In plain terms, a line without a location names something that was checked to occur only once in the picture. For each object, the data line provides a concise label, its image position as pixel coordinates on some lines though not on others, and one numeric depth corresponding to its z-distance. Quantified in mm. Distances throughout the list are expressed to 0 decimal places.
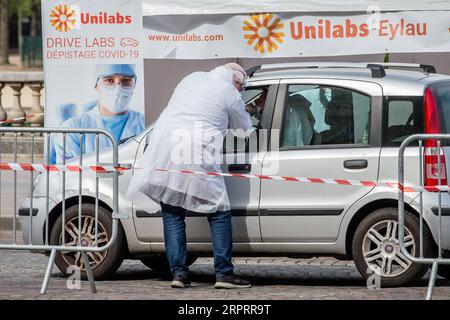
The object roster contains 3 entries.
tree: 73744
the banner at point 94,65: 18451
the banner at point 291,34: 18315
